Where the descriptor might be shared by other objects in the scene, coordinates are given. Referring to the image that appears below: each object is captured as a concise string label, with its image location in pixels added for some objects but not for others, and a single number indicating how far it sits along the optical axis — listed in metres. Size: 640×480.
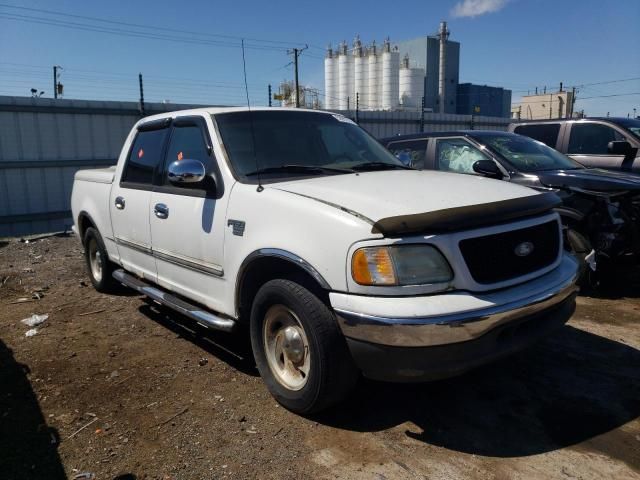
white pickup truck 2.59
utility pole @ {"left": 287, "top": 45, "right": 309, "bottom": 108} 16.52
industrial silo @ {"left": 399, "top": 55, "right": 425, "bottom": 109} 39.62
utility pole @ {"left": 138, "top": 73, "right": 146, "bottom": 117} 11.52
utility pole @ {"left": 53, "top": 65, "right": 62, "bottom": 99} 15.47
